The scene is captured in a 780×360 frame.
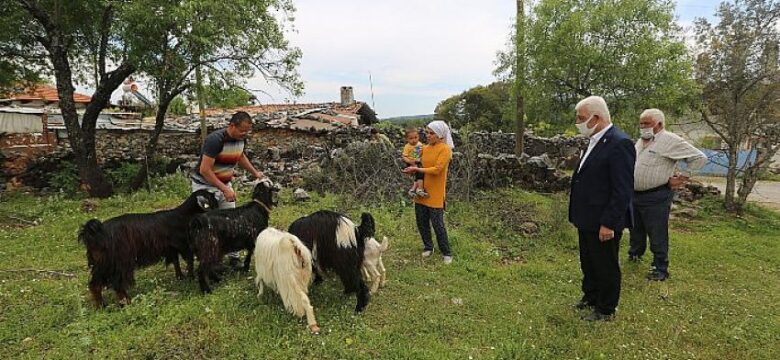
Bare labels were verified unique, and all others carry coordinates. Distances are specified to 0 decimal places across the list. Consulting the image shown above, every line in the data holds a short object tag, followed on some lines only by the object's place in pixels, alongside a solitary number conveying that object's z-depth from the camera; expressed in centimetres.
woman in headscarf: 462
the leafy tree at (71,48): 833
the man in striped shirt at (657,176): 440
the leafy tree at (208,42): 713
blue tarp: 830
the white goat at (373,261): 393
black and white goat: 356
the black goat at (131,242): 343
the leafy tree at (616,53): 944
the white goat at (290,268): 324
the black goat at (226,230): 374
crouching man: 396
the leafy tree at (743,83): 777
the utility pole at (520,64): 1109
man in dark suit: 312
